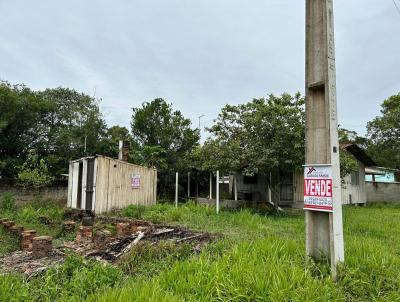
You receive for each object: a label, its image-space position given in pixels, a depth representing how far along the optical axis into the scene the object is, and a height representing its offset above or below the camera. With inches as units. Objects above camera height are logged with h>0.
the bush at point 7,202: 500.1 -35.2
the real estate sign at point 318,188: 146.8 -2.0
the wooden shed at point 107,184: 400.2 -4.2
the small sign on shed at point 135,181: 453.7 +0.3
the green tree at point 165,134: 706.2 +108.5
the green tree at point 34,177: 534.3 +4.9
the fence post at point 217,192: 370.3 -12.0
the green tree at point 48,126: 669.3 +126.3
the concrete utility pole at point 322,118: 146.1 +31.9
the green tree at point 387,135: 770.2 +124.3
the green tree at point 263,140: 367.9 +51.7
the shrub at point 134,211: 374.8 -36.2
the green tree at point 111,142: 802.8 +99.3
